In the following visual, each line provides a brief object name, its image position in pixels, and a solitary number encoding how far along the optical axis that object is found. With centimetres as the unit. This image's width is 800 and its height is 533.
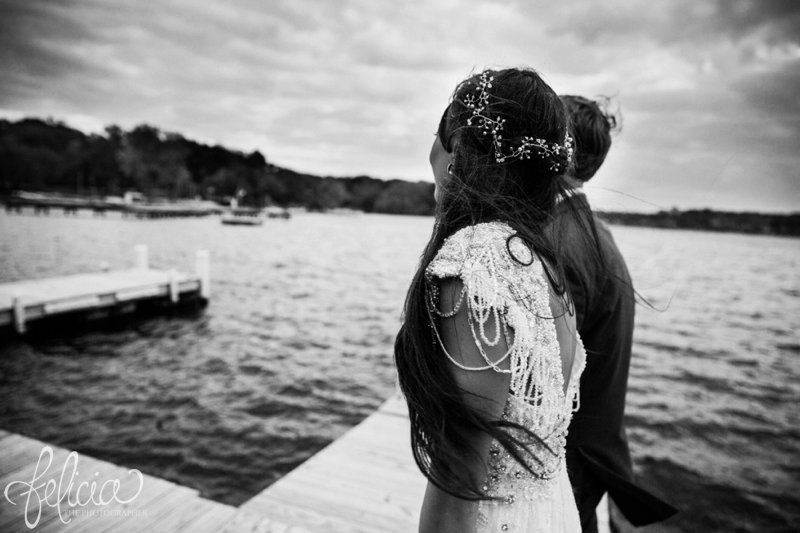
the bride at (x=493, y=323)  112
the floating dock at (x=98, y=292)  1147
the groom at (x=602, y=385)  195
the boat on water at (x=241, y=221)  6625
